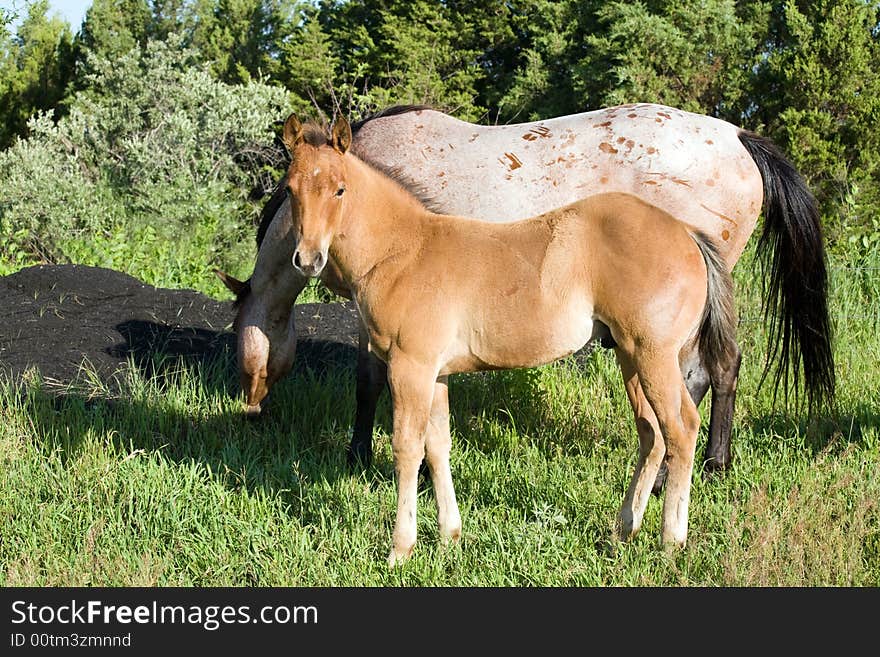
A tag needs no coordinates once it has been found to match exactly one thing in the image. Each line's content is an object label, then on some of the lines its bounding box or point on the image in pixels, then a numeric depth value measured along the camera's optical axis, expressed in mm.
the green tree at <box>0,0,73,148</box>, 18234
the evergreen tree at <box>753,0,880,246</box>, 10148
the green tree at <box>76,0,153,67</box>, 17562
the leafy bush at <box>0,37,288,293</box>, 10375
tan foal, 3602
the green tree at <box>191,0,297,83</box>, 16672
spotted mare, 5008
